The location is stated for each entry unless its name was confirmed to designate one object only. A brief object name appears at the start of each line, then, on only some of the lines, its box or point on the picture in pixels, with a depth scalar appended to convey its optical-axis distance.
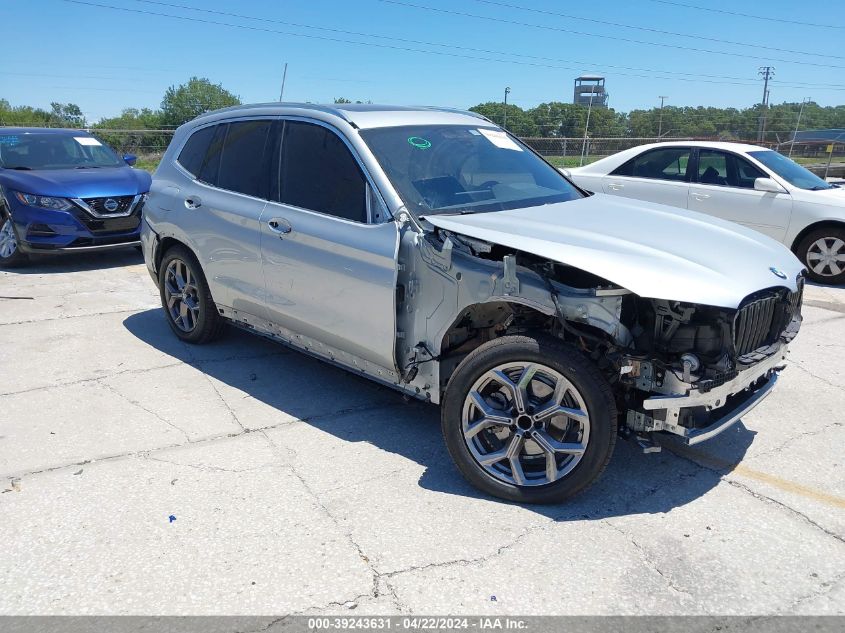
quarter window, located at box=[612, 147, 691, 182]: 9.27
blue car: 8.86
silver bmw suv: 3.24
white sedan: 8.47
